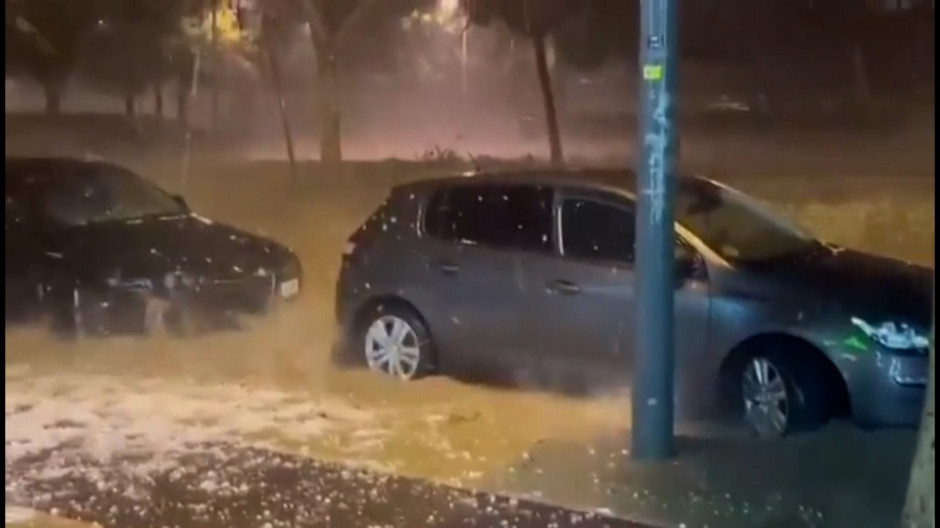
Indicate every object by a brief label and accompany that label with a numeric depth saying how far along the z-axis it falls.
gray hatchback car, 6.15
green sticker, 6.21
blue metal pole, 6.21
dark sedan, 7.71
